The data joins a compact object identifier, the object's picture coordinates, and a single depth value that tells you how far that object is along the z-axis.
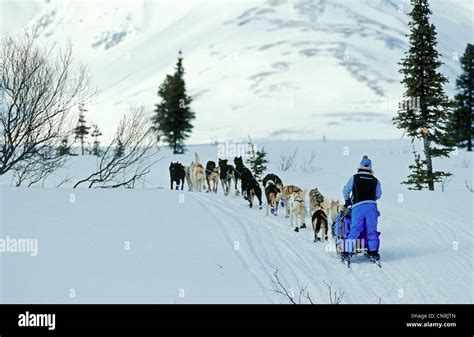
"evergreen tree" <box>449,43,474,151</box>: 37.84
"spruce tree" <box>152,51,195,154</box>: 44.81
